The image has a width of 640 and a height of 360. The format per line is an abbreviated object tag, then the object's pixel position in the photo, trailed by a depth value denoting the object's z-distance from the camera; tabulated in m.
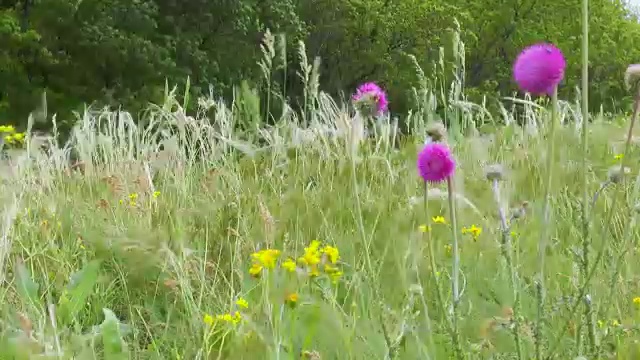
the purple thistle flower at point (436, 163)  3.09
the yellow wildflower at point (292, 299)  3.34
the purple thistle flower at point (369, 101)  3.21
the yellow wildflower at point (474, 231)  3.86
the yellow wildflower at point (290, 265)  3.41
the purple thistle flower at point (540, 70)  3.01
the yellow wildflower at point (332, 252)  3.43
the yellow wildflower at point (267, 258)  3.35
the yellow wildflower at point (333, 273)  3.42
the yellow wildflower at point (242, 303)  3.41
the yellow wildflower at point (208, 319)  3.30
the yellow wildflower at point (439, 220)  4.11
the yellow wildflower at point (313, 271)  3.38
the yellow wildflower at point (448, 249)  3.99
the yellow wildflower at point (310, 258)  3.37
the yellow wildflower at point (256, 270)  3.44
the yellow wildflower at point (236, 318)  3.38
